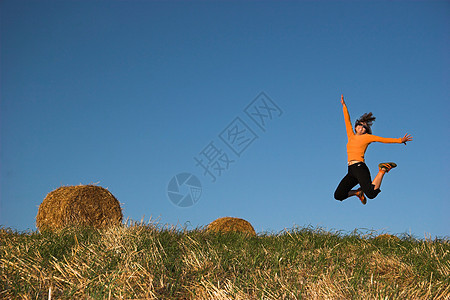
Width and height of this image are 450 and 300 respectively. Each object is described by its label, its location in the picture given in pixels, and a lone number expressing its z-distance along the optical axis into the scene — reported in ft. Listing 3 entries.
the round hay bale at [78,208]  29.25
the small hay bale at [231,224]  33.99
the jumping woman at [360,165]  23.40
